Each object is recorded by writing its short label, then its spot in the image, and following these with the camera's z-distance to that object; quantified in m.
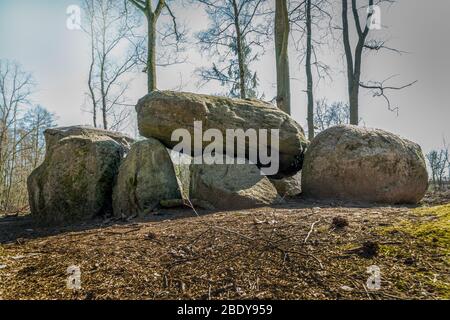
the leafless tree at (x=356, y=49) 11.20
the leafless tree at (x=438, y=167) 17.11
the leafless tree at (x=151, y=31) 9.97
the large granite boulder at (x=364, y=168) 5.52
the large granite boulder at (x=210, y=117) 5.89
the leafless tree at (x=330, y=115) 18.81
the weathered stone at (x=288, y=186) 6.08
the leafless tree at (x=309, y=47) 12.02
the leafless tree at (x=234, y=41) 12.48
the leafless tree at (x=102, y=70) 16.28
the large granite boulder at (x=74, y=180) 5.63
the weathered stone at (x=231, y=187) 5.12
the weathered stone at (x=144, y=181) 5.51
